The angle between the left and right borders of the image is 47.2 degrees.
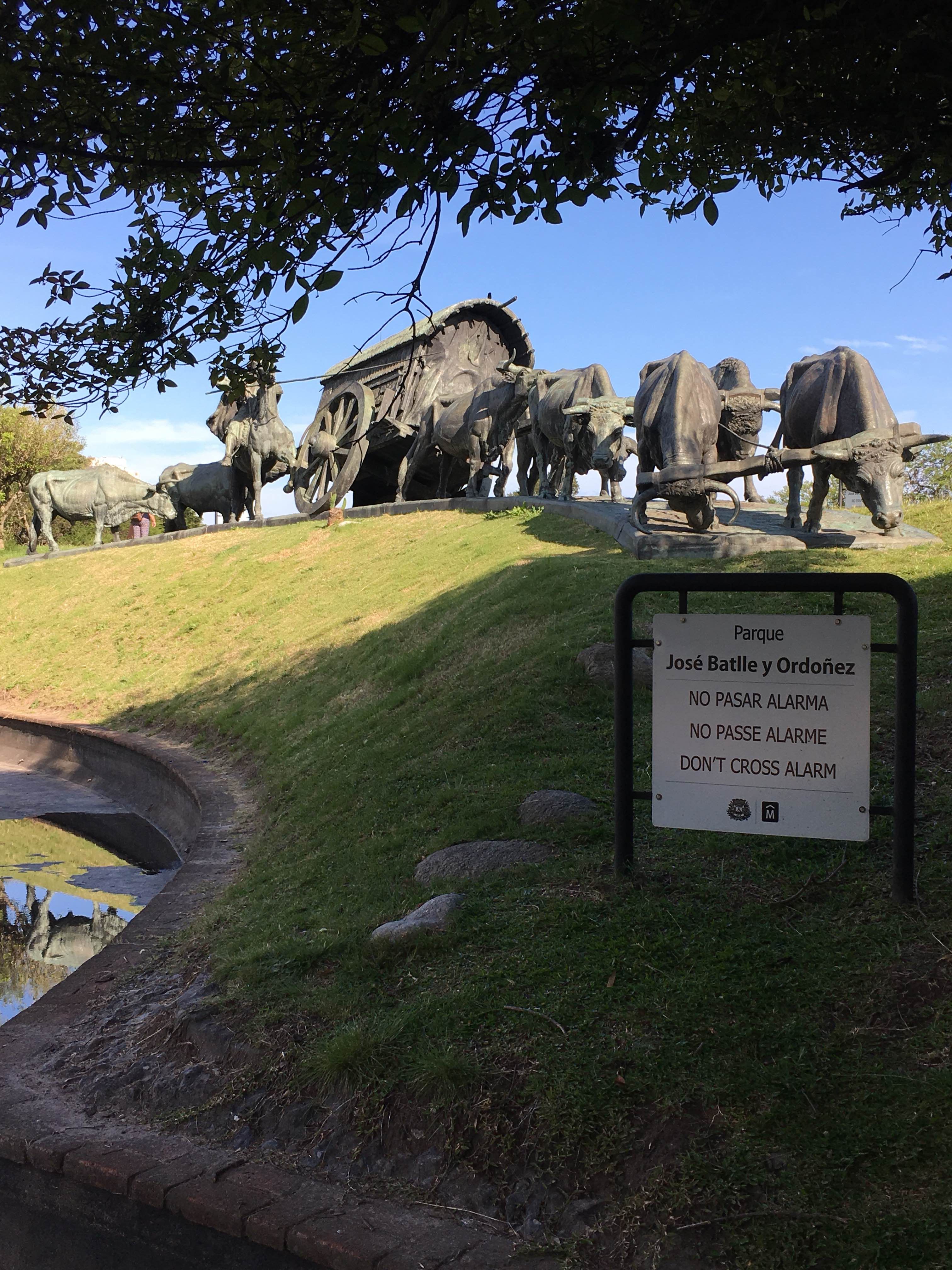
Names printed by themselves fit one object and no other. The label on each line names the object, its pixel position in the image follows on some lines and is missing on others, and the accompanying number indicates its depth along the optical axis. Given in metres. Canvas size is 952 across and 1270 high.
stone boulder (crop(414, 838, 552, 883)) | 5.49
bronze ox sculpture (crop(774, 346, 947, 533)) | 11.97
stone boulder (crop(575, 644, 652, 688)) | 7.99
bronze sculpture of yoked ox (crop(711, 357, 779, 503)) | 16.78
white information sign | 4.25
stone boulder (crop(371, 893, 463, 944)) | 4.81
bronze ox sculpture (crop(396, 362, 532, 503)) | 22.03
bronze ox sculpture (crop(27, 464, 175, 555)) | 32.66
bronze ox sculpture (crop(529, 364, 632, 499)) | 18.12
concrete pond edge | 3.28
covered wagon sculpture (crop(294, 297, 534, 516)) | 30.05
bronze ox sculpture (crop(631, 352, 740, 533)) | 13.37
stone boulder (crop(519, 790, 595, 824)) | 5.96
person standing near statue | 36.94
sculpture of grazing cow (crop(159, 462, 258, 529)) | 31.36
